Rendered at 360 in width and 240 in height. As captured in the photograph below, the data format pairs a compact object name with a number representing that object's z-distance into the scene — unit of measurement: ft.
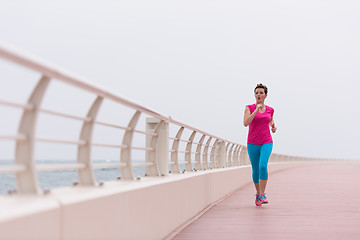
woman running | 31.42
